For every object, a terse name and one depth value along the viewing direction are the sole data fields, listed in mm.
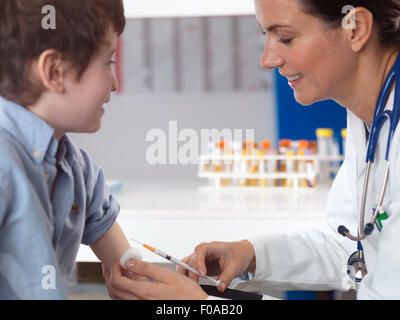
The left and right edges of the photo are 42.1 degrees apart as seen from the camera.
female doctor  869
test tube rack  1979
